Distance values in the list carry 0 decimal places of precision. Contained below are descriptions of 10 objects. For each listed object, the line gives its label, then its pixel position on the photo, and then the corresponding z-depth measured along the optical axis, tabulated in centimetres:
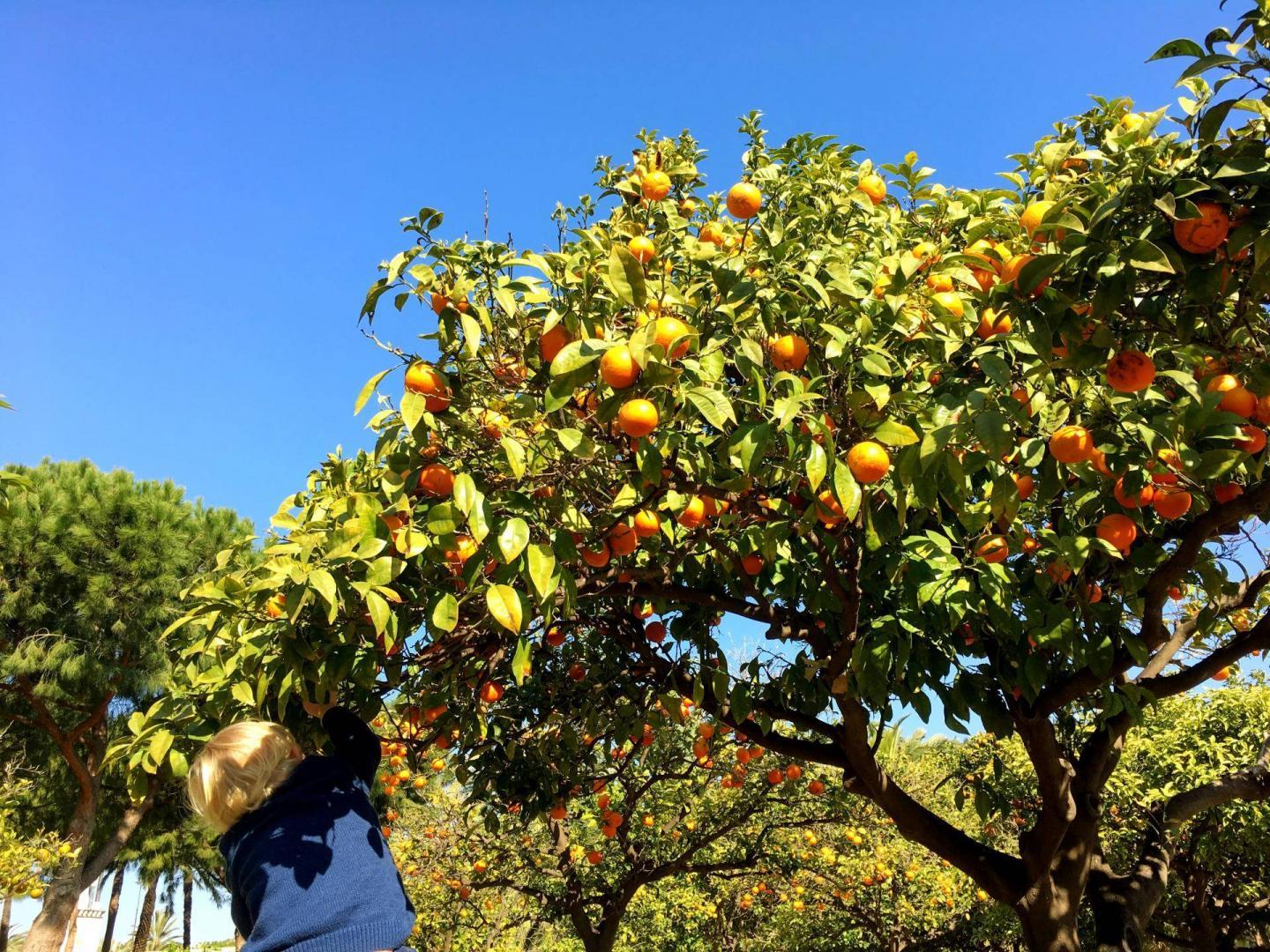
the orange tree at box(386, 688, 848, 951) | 588
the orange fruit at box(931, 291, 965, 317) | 198
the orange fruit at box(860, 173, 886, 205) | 283
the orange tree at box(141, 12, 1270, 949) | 155
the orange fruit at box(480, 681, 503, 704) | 359
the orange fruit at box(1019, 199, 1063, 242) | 174
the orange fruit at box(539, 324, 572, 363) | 182
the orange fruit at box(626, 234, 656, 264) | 221
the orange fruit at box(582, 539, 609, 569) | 237
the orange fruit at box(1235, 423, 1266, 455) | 190
